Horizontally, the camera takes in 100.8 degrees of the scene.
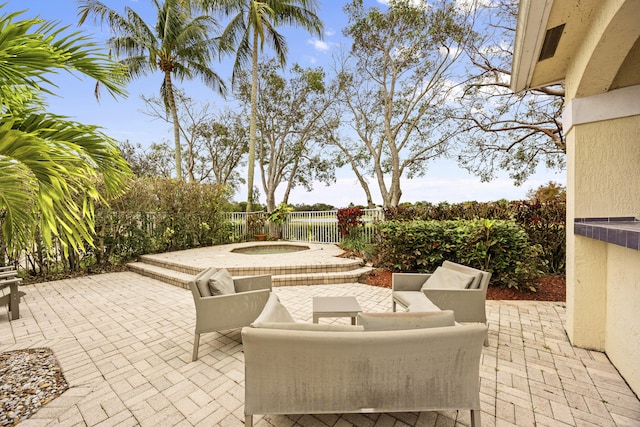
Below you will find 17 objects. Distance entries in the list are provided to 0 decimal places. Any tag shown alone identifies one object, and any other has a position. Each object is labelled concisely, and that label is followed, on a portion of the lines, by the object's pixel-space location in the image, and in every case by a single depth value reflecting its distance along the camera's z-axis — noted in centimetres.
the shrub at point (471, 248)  448
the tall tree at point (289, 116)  1450
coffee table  270
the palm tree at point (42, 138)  181
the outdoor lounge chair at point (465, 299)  281
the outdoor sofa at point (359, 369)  156
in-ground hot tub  869
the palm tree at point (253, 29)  1125
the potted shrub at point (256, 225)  1115
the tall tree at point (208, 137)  1589
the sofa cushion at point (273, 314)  188
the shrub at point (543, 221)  538
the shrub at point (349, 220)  877
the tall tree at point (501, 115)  863
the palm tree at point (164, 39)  1086
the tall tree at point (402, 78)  1030
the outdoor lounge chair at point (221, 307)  263
